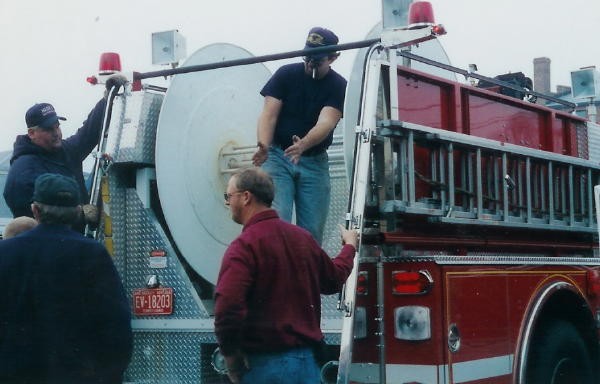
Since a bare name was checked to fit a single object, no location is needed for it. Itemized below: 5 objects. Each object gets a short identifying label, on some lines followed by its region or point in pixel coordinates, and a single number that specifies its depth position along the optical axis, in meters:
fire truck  4.69
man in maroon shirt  3.75
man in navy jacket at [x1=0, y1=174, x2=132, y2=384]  3.74
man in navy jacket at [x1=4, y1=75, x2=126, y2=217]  5.60
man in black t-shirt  5.27
